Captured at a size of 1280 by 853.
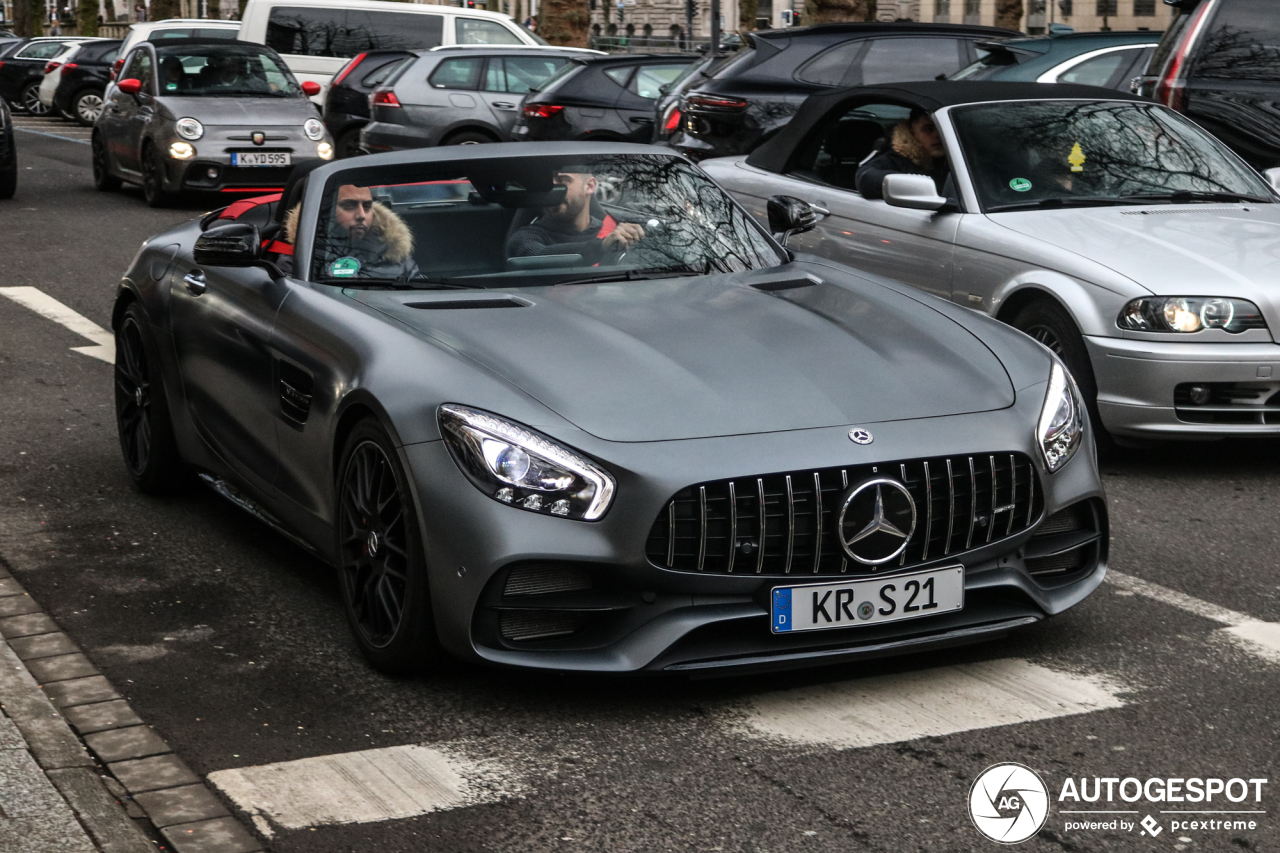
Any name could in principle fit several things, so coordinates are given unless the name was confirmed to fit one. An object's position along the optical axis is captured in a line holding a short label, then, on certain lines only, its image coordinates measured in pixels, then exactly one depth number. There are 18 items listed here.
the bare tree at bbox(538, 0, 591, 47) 34.00
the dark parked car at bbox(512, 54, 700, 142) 17.78
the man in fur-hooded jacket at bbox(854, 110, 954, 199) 8.23
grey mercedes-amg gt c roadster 4.23
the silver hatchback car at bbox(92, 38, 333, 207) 17.30
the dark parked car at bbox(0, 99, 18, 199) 17.84
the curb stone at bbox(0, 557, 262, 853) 3.71
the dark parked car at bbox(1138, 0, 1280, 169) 10.25
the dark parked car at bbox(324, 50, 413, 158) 21.44
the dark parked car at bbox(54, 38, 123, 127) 33.91
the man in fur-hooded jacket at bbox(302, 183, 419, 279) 5.45
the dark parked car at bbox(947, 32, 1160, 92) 12.45
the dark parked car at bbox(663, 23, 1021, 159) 12.73
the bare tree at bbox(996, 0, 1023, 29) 36.12
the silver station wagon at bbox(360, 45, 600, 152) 19.81
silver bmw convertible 6.78
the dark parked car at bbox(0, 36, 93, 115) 39.22
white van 24.61
